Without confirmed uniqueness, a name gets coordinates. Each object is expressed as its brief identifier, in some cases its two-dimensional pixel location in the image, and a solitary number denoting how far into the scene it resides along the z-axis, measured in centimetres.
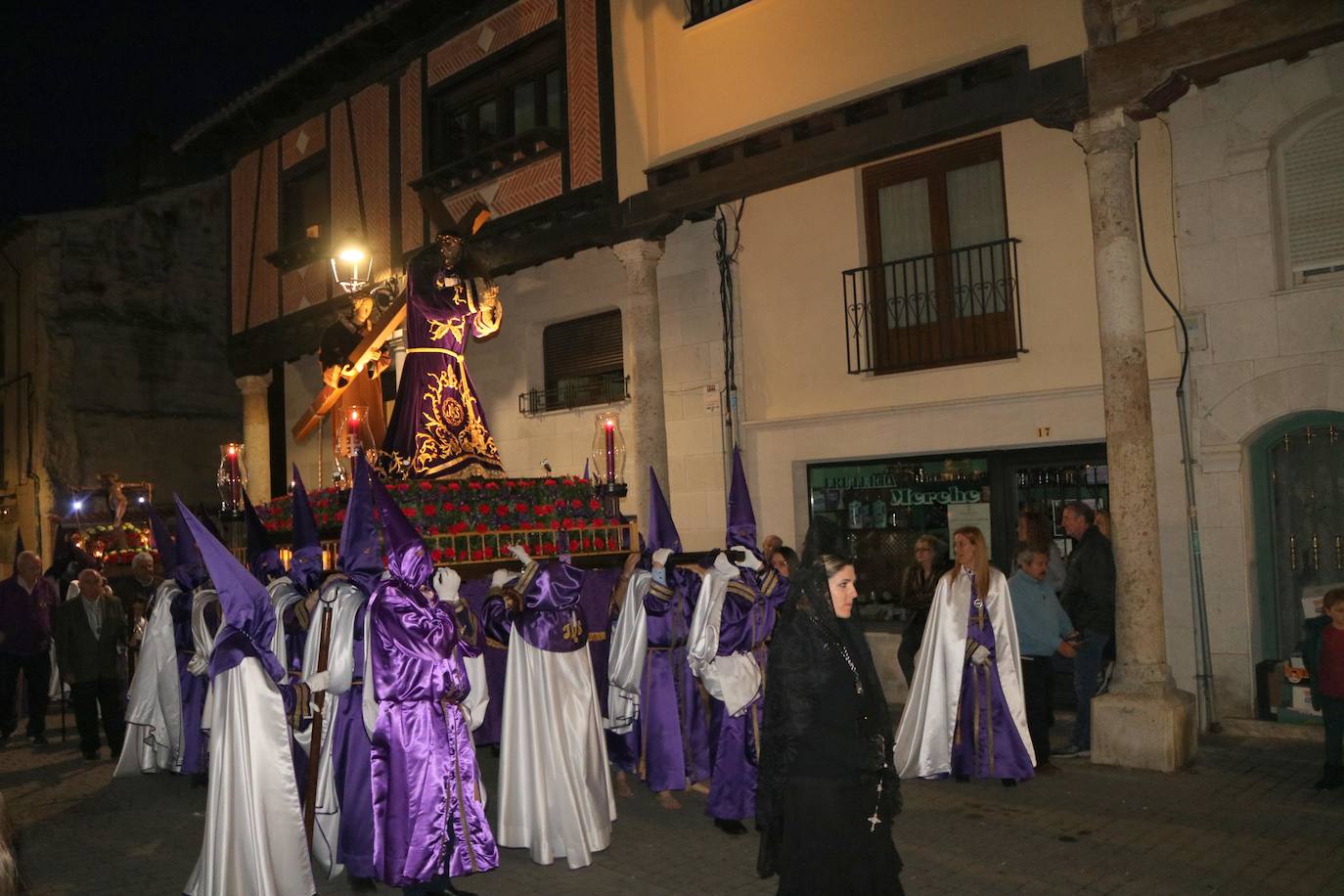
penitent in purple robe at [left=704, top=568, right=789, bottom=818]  693
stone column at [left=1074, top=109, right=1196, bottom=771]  852
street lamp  1243
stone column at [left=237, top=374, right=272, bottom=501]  1841
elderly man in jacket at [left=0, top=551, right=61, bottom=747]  1162
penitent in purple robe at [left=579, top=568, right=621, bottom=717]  934
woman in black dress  435
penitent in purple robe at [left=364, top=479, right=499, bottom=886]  566
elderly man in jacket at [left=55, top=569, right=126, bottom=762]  1072
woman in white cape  793
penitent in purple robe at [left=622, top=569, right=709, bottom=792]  760
